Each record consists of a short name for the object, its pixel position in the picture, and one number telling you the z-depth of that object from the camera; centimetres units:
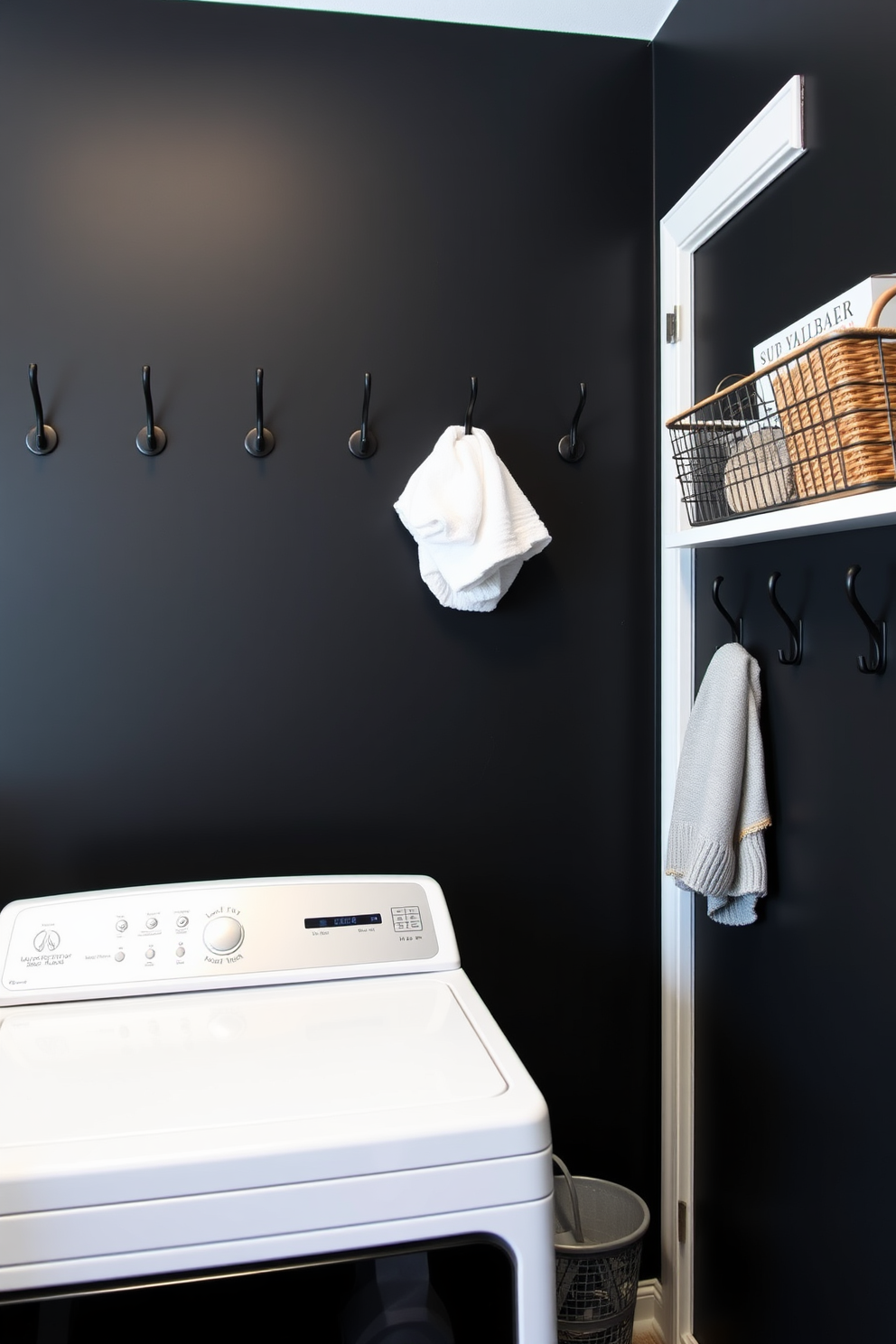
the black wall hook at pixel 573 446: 184
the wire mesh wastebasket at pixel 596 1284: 160
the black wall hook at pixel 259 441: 172
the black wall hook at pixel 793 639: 141
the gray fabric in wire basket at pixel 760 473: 121
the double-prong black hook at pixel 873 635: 121
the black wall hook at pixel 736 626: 162
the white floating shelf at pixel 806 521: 104
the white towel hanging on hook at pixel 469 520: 167
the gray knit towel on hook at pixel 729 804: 146
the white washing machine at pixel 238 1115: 95
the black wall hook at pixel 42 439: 166
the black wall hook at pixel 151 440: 169
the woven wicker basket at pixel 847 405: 101
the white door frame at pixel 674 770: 180
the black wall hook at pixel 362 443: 176
